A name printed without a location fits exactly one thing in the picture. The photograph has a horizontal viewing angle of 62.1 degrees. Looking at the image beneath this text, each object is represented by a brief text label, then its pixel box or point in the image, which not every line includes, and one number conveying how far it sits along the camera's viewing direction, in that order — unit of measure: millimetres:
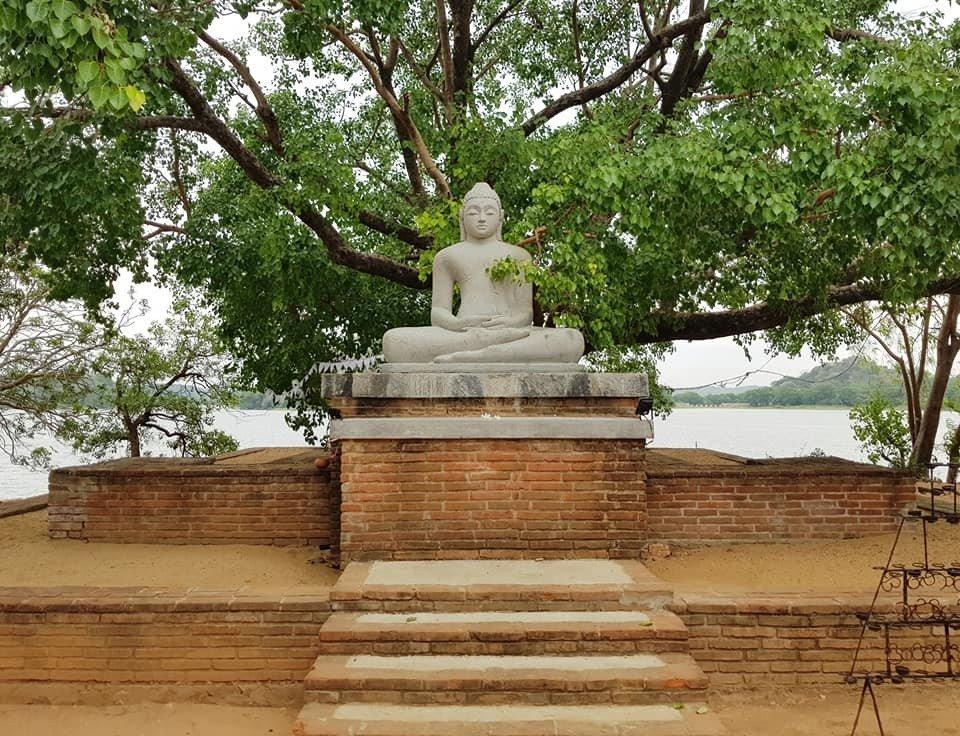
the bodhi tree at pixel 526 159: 5914
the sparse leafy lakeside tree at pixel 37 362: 11492
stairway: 3584
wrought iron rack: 4062
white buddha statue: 5715
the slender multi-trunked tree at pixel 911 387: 12438
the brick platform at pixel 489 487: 5156
